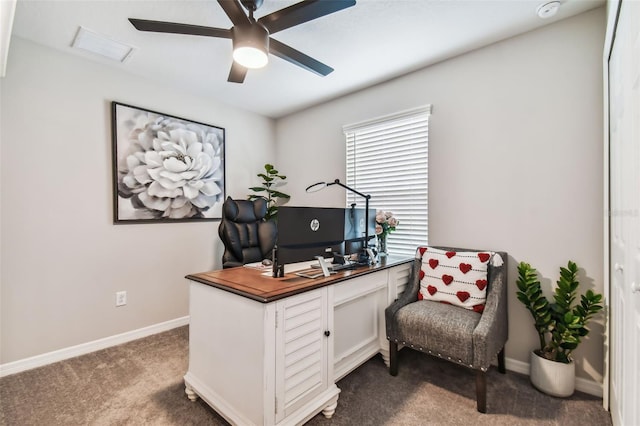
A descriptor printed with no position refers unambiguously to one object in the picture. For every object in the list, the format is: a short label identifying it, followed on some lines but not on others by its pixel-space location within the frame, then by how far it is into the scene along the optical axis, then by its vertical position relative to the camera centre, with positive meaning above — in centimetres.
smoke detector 184 +130
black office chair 283 -22
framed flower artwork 267 +43
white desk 142 -72
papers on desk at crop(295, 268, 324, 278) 184 -42
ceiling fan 148 +103
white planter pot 182 -106
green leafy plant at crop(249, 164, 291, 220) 358 +26
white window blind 271 +41
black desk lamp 233 -31
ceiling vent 215 +130
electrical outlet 267 -81
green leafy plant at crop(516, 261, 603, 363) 176 -64
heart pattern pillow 204 -51
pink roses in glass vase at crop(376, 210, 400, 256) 265 -13
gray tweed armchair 171 -76
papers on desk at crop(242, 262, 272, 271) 207 -41
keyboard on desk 206 -41
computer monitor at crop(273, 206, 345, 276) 170 -15
